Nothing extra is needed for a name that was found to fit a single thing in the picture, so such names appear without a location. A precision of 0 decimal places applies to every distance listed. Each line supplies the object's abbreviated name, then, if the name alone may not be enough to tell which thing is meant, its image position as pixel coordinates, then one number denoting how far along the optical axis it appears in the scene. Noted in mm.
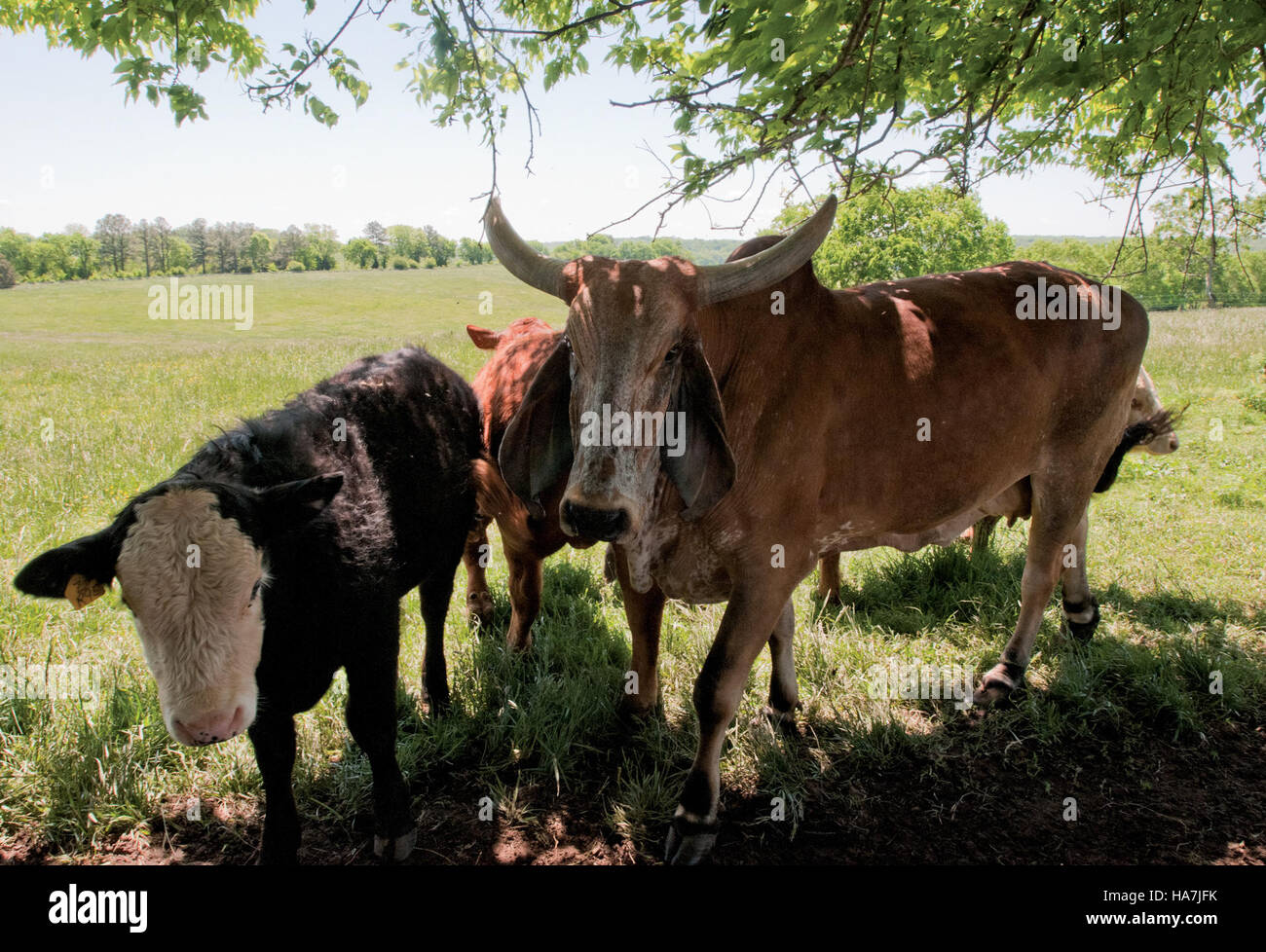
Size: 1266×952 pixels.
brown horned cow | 2713
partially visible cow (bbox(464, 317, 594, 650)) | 4516
